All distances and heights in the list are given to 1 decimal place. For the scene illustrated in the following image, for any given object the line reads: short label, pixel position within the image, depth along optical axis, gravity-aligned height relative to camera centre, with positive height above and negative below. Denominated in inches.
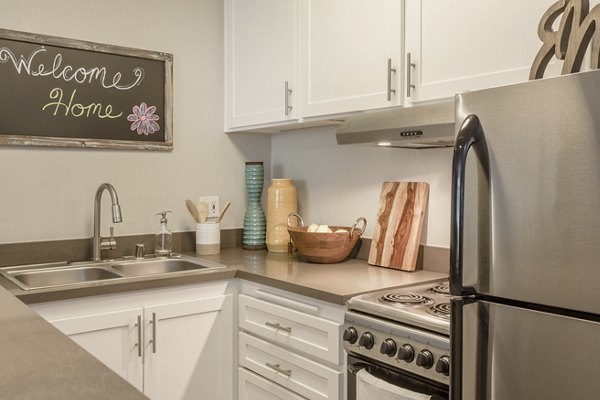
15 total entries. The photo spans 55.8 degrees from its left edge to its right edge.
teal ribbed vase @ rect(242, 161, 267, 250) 115.9 -4.4
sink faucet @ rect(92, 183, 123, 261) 91.6 -6.0
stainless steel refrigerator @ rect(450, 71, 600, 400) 41.0 -3.8
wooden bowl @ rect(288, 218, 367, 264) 94.8 -8.8
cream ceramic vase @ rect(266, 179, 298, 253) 111.0 -4.0
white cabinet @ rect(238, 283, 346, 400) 74.5 -21.9
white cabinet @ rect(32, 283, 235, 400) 79.8 -21.7
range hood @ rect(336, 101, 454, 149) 66.0 +8.4
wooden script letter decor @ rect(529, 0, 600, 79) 50.0 +14.8
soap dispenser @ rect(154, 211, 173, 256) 106.0 -9.2
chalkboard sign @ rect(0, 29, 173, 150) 93.0 +16.9
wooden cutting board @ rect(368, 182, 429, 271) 89.3 -5.2
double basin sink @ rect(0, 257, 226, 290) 91.2 -13.5
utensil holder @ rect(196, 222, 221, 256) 108.4 -9.0
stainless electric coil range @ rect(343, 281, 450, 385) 59.3 -15.5
